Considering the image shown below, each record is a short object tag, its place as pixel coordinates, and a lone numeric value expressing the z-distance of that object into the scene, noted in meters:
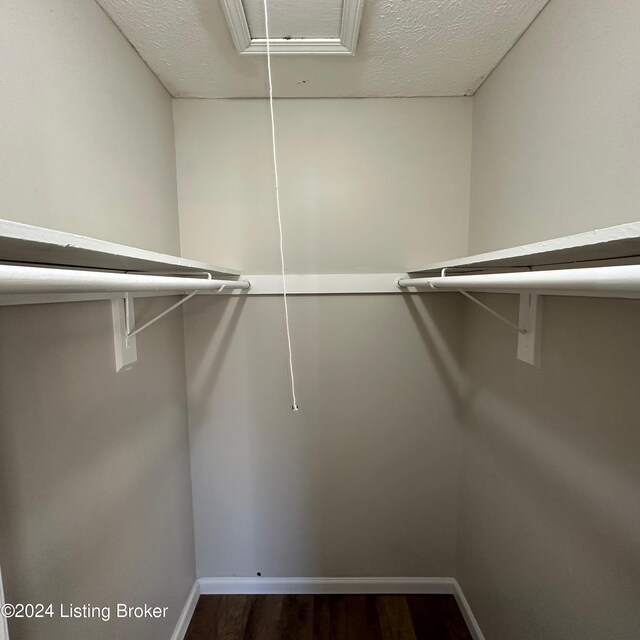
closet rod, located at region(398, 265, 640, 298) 0.32
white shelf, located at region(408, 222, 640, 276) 0.36
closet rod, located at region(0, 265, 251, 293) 0.29
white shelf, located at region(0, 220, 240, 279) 0.33
